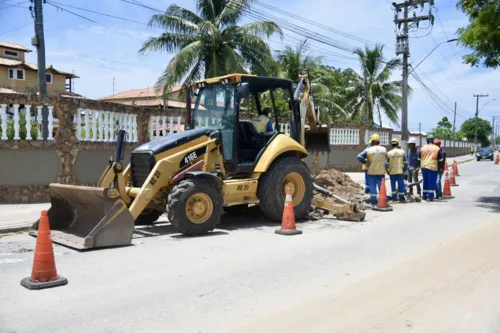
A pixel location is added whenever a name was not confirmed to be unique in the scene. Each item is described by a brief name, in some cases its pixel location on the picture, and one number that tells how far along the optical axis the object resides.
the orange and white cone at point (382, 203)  11.50
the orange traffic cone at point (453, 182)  19.12
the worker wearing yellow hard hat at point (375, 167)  11.93
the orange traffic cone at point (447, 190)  14.71
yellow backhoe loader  7.45
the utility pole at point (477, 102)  70.39
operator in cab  9.54
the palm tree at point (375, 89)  40.22
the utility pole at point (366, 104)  38.16
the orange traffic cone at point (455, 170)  22.89
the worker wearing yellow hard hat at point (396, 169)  12.66
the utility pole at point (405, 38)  22.86
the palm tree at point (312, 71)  32.31
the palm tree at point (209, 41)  23.09
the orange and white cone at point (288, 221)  8.27
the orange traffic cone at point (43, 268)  5.23
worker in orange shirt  13.56
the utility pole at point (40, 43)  14.80
